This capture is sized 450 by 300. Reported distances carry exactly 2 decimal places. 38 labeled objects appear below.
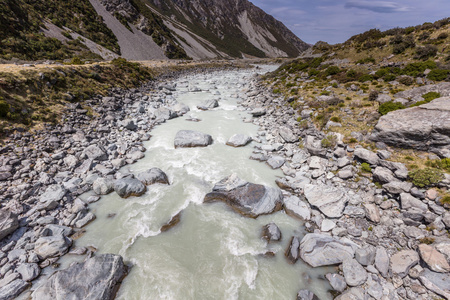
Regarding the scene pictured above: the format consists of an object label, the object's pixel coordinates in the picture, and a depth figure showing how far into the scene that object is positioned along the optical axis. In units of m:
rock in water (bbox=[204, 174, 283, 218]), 13.07
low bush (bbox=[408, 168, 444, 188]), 11.24
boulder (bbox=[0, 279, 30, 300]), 7.83
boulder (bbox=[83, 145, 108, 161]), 16.98
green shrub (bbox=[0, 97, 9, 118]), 16.53
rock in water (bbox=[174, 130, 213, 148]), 20.72
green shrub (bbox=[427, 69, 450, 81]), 22.61
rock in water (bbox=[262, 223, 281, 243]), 11.14
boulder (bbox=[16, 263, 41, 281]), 8.51
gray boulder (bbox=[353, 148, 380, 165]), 14.31
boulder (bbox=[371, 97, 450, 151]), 13.09
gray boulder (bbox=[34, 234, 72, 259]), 9.47
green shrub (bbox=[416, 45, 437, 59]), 28.50
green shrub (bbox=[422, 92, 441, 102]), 18.12
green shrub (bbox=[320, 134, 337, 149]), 17.66
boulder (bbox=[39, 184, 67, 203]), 12.30
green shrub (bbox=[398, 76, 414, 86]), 24.55
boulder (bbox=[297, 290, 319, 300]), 8.38
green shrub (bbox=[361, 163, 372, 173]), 14.26
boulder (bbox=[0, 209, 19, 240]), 9.73
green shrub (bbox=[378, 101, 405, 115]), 17.81
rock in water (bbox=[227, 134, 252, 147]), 21.20
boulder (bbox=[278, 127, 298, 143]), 20.86
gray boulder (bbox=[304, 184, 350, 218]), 12.43
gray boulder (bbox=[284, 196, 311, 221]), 12.73
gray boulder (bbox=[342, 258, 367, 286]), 8.89
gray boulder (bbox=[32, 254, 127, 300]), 7.73
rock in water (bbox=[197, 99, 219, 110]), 32.88
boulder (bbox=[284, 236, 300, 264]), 10.16
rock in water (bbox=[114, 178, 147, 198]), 13.68
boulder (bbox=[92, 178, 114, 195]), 13.88
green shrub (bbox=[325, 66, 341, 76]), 35.44
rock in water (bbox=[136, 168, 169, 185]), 14.98
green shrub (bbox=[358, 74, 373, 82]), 28.98
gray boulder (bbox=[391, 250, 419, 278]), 8.91
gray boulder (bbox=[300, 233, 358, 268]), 9.88
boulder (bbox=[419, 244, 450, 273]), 8.36
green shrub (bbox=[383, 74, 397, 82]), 26.94
